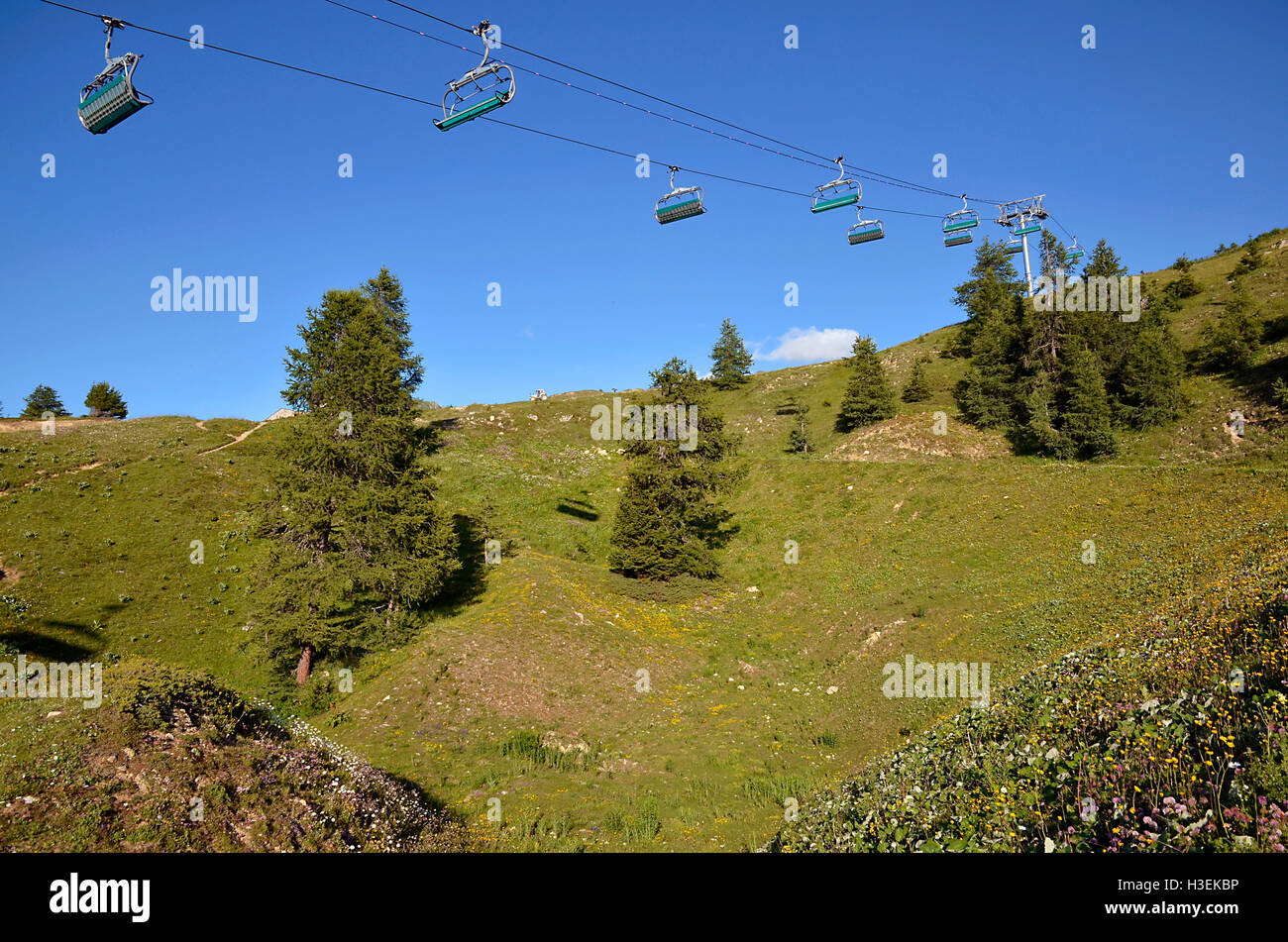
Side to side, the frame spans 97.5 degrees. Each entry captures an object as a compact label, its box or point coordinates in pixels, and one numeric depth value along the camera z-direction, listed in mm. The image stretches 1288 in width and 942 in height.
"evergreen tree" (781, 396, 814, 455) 53844
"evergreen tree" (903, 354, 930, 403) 60625
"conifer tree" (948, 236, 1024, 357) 64938
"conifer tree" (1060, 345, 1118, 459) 40319
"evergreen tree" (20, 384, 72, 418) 69938
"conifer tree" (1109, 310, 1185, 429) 42500
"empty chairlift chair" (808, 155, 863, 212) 21062
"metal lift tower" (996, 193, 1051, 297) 37875
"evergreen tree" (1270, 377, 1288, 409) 38156
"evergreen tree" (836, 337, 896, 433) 56438
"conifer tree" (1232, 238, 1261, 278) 62000
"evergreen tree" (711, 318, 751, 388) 87875
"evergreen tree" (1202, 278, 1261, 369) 45469
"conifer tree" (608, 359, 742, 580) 31734
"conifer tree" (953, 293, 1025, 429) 50312
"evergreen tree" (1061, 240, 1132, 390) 45531
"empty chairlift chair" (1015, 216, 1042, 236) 37281
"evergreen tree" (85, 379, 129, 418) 62969
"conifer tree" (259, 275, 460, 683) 22359
